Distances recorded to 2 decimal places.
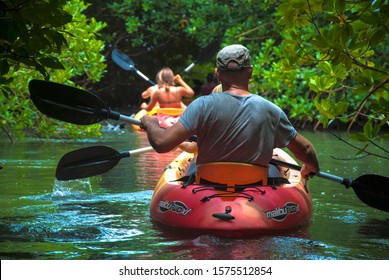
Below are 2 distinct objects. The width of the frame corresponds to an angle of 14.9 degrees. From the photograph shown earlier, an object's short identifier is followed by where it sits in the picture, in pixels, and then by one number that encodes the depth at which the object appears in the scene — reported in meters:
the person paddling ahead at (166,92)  23.74
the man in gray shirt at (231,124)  9.75
